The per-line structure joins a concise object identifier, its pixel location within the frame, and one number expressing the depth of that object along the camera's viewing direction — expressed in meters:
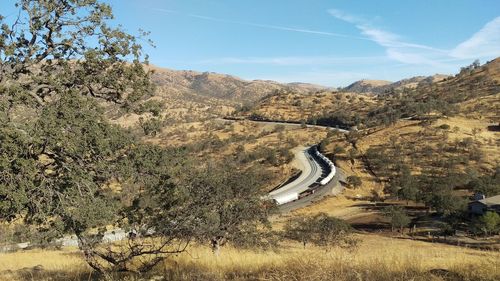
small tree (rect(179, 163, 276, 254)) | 25.39
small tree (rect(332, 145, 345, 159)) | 83.75
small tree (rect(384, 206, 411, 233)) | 48.34
